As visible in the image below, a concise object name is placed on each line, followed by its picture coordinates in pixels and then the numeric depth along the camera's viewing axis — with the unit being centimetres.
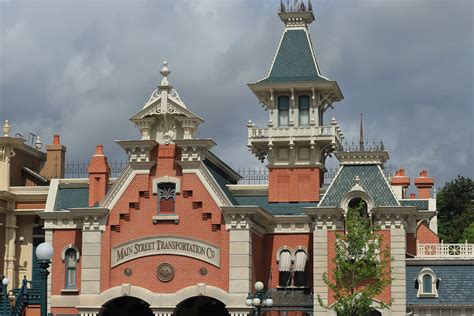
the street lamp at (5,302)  5004
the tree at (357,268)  4791
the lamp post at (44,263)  3088
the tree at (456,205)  9788
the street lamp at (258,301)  4044
